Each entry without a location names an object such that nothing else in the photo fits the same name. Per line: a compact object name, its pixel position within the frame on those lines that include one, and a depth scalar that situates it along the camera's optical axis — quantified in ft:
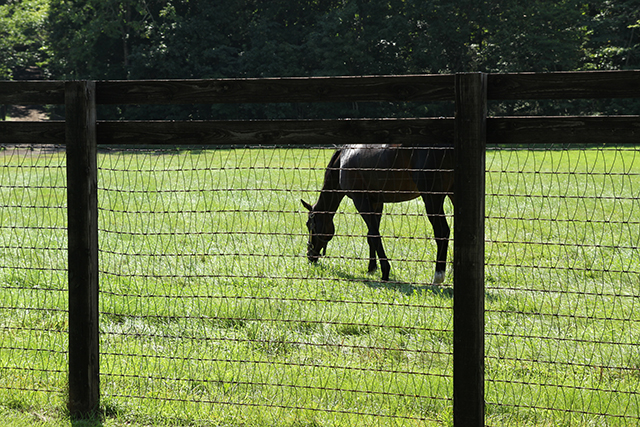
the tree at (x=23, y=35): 311.06
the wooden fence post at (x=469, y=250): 25.11
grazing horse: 54.44
